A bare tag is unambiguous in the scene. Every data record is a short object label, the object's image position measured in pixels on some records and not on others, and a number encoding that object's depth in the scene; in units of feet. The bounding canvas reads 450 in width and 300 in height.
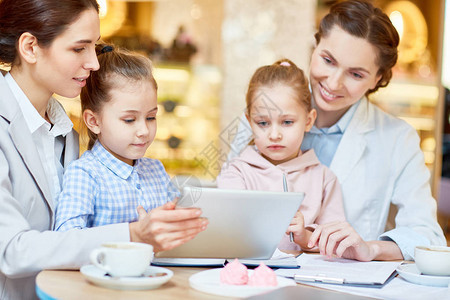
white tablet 5.37
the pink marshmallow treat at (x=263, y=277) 5.13
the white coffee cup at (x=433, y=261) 5.67
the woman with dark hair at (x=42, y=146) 5.34
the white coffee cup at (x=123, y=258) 4.99
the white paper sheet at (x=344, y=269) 5.53
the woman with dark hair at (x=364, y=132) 7.33
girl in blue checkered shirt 6.16
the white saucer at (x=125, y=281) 5.00
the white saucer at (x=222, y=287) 5.03
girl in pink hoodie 6.96
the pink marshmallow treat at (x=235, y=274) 5.13
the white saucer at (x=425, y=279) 5.58
